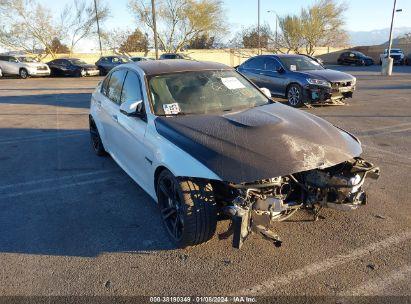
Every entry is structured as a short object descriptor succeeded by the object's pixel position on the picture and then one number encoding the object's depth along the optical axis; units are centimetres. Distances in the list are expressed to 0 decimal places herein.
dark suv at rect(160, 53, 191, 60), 2823
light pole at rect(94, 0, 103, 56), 4494
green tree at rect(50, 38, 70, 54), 4400
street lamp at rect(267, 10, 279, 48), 5426
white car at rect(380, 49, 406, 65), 3731
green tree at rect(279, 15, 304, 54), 5316
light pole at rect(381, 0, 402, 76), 2306
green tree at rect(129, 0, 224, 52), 5016
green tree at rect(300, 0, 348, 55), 5253
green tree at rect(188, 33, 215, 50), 5684
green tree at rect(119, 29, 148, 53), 5456
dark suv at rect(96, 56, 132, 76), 2945
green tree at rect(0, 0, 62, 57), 4100
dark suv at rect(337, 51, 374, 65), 3872
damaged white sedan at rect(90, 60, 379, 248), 299
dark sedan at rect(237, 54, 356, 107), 1054
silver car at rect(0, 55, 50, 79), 2733
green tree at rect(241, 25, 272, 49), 5589
